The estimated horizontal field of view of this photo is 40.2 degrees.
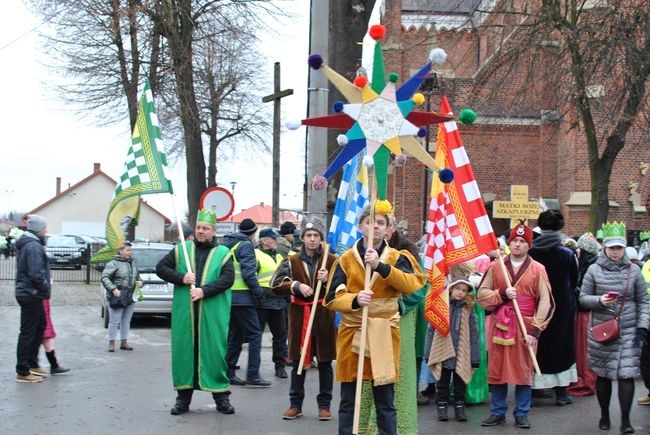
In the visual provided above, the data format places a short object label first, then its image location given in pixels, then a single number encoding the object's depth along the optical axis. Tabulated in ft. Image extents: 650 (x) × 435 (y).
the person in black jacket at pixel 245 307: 33.94
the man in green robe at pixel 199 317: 27.50
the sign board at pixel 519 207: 49.32
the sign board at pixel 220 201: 55.67
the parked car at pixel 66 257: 98.58
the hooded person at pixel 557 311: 29.91
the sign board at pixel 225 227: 72.63
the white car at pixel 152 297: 52.70
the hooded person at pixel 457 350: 28.45
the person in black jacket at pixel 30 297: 33.06
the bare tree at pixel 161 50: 75.87
